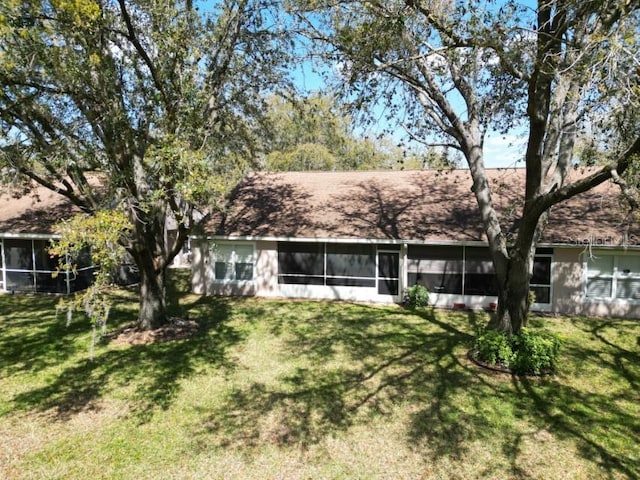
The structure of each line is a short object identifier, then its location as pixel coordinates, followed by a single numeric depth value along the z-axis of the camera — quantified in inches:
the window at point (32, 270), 692.7
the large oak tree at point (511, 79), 255.3
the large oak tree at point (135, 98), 336.2
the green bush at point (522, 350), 357.4
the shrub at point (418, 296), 611.8
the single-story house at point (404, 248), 573.3
